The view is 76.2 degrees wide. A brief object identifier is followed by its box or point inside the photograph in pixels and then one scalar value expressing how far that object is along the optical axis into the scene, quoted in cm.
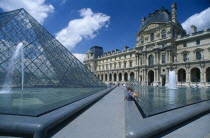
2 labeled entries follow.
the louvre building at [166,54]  2666
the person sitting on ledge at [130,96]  588
